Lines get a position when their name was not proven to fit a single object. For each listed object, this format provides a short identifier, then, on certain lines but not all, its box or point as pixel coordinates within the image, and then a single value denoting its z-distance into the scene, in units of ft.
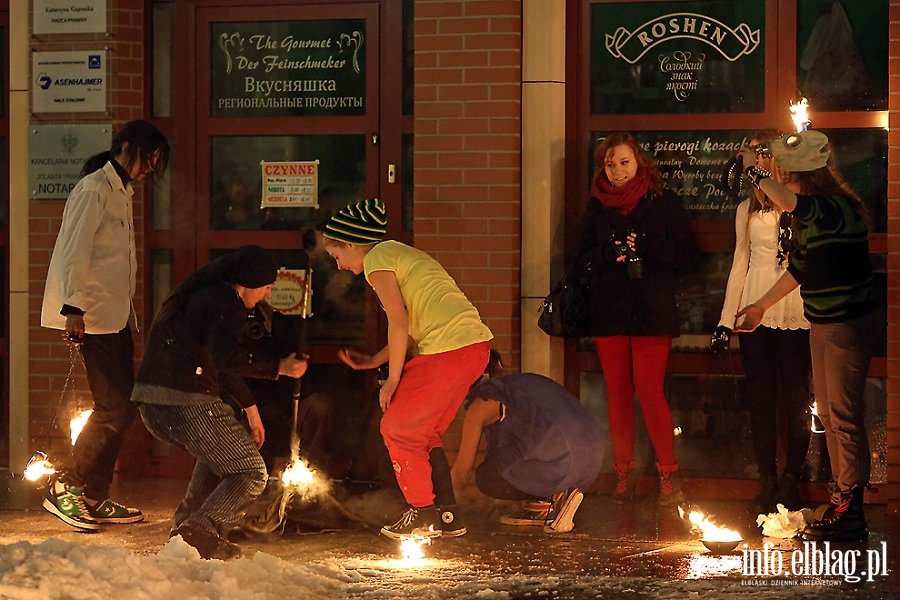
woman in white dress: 43.83
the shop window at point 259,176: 49.87
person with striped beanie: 38.93
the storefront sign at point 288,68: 49.70
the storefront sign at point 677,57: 46.48
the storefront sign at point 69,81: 49.74
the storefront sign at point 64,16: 49.74
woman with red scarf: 44.43
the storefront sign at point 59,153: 49.87
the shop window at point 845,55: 45.30
